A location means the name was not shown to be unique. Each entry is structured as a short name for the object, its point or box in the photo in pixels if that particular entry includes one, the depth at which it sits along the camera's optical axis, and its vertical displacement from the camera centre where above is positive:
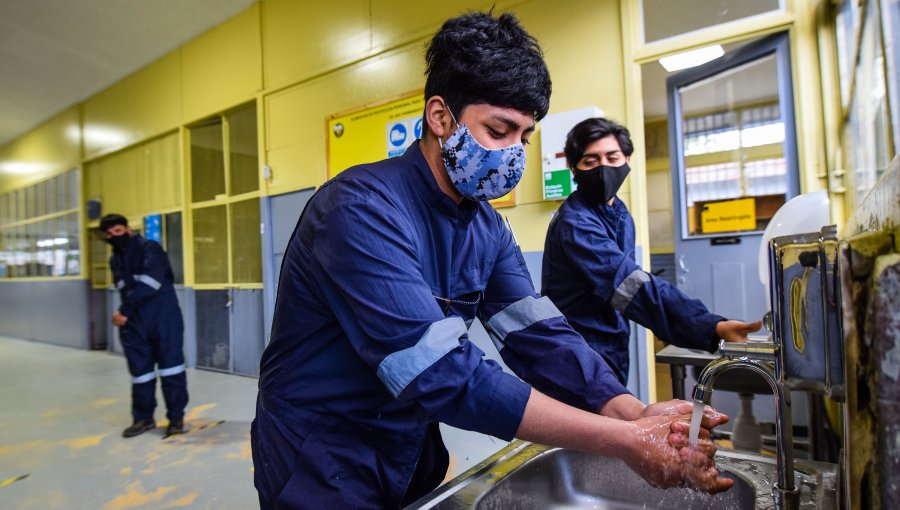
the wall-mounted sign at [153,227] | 6.00 +0.57
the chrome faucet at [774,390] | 0.76 -0.21
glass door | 2.94 +0.42
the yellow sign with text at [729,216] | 3.03 +0.22
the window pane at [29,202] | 8.57 +1.32
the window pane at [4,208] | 9.47 +1.35
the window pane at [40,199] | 8.21 +1.32
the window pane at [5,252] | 9.33 +0.53
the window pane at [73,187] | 7.30 +1.31
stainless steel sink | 0.88 -0.44
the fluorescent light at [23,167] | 8.12 +1.93
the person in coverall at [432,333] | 0.73 -0.11
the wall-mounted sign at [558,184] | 3.03 +0.45
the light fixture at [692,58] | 2.79 +1.11
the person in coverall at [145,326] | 3.41 -0.35
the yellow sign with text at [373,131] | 3.73 +1.05
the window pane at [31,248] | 8.52 +0.53
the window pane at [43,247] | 8.10 +0.51
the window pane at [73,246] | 7.36 +0.47
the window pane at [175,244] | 5.79 +0.34
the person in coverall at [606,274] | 1.57 -0.06
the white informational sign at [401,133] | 3.69 +0.98
